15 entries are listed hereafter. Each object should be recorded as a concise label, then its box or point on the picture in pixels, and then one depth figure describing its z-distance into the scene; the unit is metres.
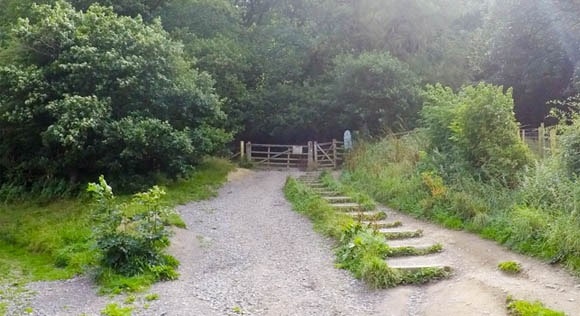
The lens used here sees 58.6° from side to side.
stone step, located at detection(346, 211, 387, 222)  10.58
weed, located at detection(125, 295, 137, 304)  7.12
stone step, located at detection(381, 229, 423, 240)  9.43
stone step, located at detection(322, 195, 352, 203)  13.36
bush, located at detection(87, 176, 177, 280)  8.31
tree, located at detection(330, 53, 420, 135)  23.47
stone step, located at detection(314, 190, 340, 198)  14.39
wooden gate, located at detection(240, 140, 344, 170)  24.11
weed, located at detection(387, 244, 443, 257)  8.39
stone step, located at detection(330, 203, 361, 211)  12.09
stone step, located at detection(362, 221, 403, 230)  10.10
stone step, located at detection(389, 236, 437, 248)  8.79
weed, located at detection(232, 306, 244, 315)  6.68
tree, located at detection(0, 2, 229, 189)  14.12
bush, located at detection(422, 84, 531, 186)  11.03
